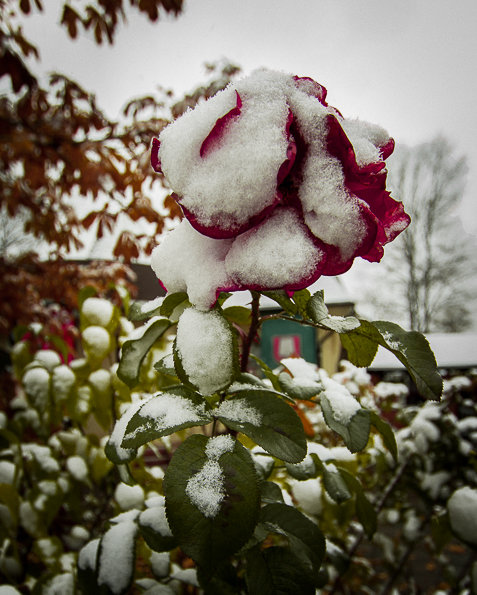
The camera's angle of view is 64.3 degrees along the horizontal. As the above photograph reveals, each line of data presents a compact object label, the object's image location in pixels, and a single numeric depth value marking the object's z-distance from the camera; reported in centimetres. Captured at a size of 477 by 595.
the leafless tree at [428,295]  1246
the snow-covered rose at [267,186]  35
